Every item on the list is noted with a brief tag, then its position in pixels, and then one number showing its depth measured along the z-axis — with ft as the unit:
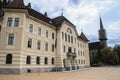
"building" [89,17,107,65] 208.78
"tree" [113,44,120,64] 152.39
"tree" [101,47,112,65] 137.89
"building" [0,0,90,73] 47.72
